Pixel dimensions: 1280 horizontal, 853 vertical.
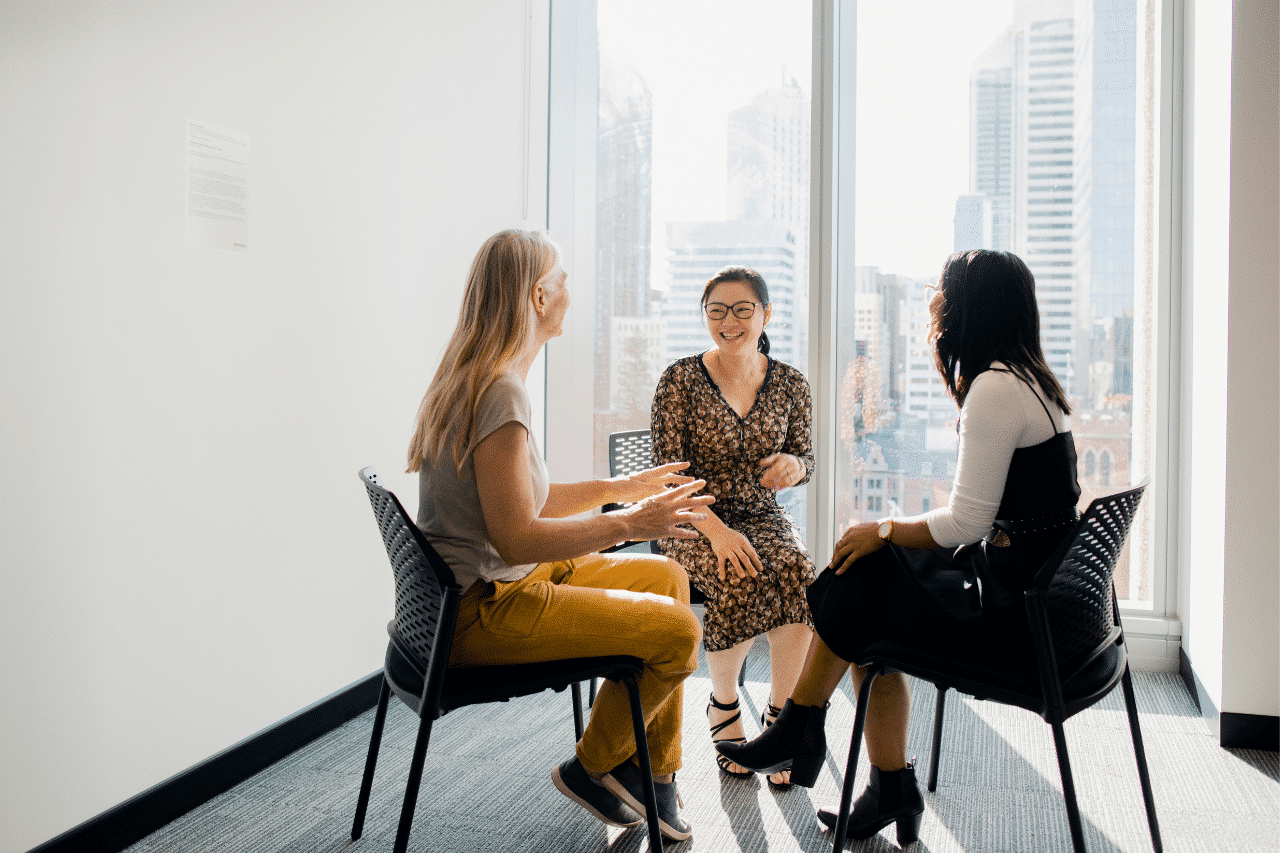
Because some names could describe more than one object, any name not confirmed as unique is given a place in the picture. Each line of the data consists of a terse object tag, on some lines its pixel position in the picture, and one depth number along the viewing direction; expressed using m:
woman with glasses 2.40
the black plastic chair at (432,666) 1.56
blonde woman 1.64
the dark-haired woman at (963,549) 1.70
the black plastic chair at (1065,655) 1.55
